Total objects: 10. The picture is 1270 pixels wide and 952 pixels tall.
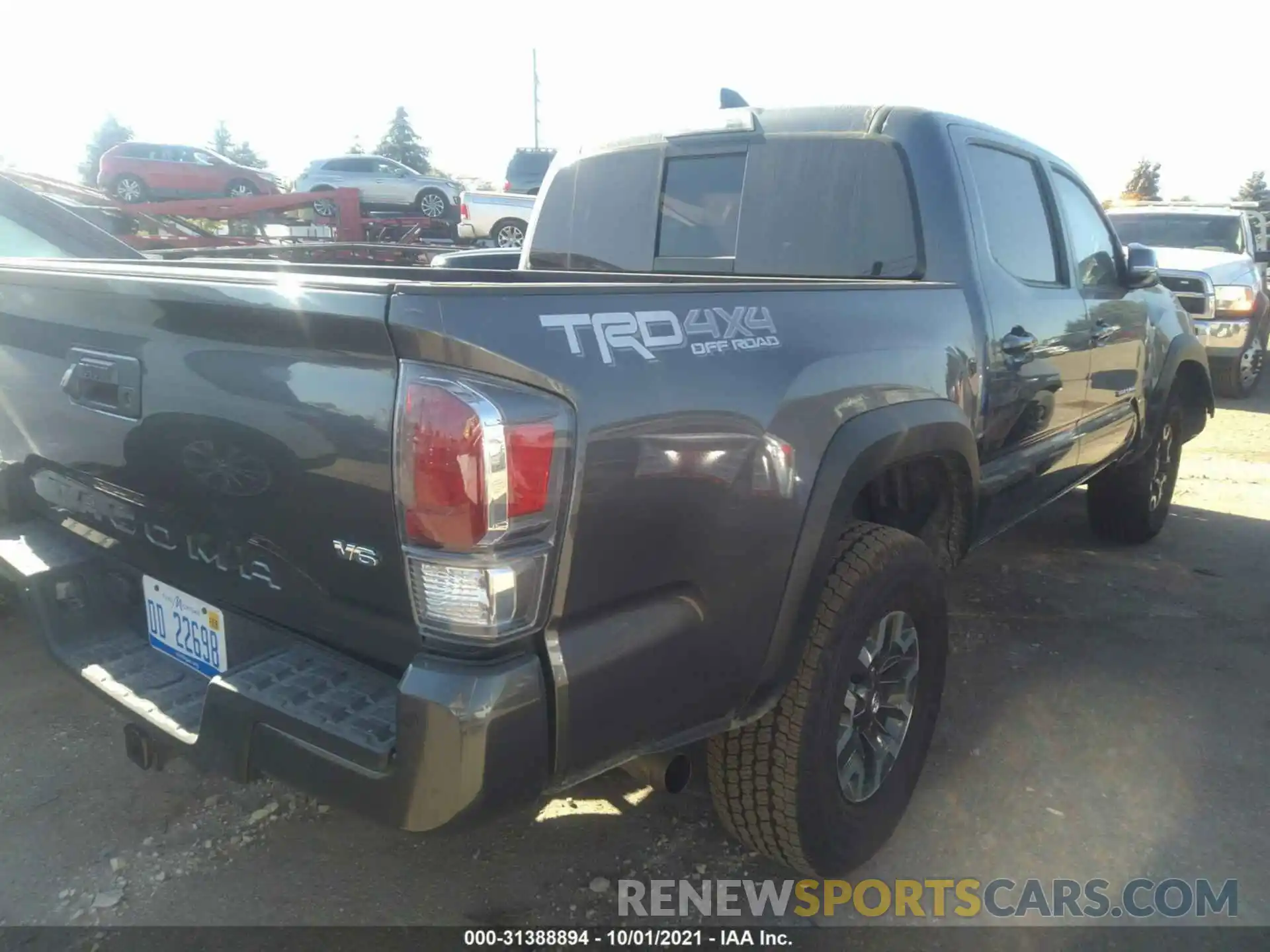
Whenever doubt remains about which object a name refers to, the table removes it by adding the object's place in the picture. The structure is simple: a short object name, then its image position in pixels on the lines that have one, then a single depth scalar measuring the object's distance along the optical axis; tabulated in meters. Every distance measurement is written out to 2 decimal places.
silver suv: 20.05
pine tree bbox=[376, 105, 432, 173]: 54.16
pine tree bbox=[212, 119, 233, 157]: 56.91
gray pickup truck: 1.63
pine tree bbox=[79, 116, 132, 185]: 49.69
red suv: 20.66
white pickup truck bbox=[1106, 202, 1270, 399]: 9.76
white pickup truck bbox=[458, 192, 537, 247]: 16.02
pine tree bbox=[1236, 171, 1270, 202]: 58.97
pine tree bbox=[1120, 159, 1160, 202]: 55.34
